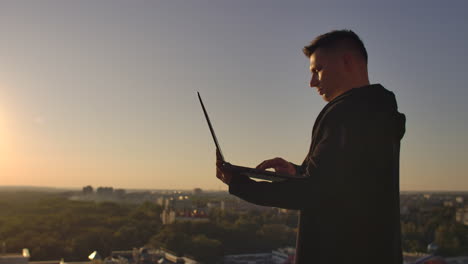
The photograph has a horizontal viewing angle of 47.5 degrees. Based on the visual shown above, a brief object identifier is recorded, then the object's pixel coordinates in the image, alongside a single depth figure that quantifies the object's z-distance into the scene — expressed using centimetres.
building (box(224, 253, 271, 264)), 2248
